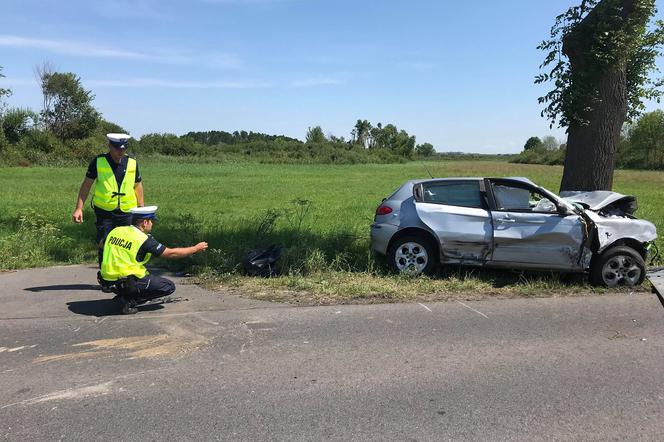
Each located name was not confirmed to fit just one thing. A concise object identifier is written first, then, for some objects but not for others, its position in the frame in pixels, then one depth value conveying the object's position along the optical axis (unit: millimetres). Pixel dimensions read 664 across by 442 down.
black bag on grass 7344
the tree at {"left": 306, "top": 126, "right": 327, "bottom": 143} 120438
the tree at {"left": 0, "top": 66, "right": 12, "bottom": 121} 53253
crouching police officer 5492
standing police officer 6125
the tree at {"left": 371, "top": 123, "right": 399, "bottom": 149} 136375
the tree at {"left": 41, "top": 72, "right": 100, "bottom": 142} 69562
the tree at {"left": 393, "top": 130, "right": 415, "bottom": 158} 133125
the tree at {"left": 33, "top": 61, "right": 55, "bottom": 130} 68688
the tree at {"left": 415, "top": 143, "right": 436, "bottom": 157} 162712
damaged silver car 6797
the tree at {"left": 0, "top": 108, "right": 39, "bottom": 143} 62844
